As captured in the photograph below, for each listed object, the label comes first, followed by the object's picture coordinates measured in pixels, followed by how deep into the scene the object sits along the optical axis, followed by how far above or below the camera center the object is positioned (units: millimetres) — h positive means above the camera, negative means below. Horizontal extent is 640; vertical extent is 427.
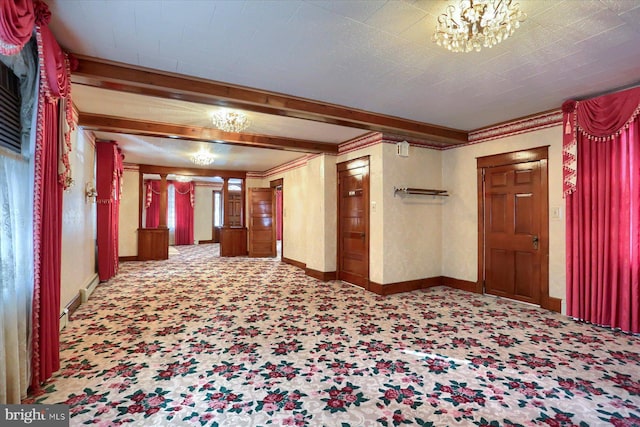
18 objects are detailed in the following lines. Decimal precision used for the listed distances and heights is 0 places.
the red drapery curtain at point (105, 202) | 5582 +218
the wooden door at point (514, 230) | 4387 -251
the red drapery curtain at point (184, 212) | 12641 +76
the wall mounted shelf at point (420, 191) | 5195 +373
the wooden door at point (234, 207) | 13590 +294
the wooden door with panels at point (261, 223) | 9180 -273
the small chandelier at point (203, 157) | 6762 +1257
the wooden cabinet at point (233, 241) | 9219 -813
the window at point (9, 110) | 2051 +715
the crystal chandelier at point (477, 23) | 1976 +1246
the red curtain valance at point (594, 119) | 3354 +1066
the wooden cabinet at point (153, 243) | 8266 -784
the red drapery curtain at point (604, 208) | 3379 +58
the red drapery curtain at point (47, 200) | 2162 +105
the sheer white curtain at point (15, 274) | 1898 -387
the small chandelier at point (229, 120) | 4160 +1261
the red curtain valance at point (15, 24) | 1563 +1002
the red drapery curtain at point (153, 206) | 12102 +315
